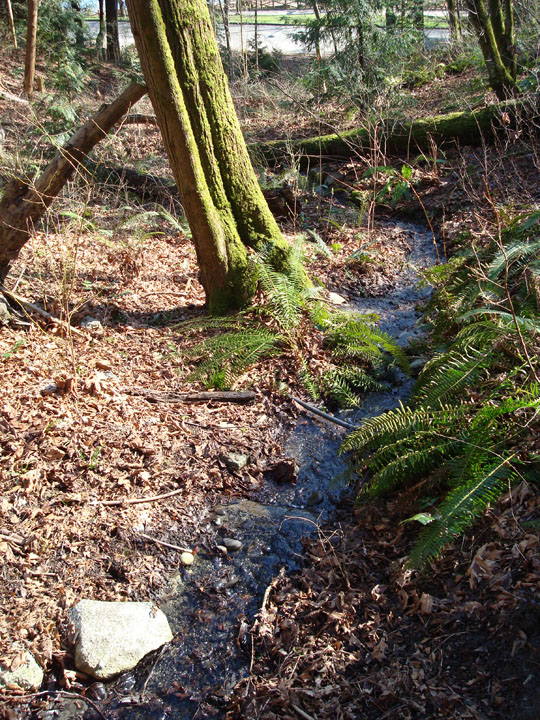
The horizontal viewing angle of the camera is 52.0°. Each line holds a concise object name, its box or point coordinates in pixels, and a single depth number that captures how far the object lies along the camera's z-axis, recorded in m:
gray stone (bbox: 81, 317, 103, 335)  5.25
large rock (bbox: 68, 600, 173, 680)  2.68
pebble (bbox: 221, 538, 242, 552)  3.41
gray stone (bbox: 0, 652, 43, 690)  2.54
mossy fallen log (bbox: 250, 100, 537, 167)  9.62
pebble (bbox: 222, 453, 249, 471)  3.97
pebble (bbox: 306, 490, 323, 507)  3.78
